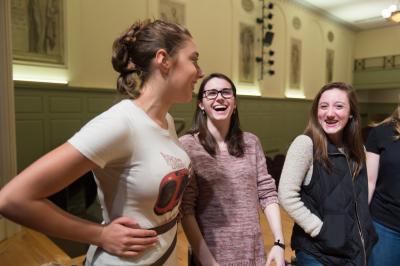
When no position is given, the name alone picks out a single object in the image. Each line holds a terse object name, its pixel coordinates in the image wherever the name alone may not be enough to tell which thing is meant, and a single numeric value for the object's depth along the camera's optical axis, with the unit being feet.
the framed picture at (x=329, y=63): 32.45
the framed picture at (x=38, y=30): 12.72
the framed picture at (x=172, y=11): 17.95
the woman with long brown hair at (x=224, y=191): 4.81
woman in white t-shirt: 2.58
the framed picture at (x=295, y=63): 27.94
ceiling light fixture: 21.10
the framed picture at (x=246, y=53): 23.47
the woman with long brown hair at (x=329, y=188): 4.83
